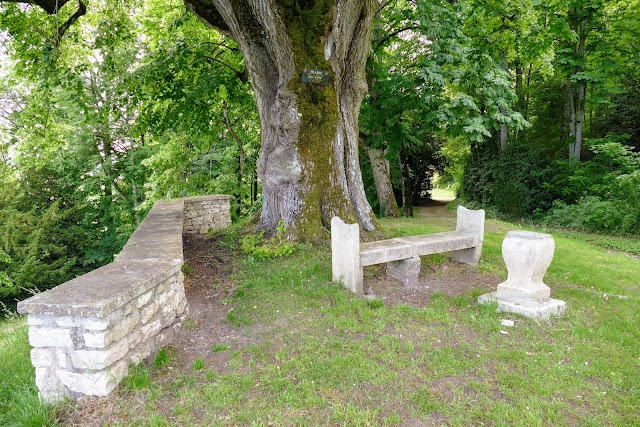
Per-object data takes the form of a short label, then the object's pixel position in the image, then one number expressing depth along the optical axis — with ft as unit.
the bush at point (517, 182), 45.88
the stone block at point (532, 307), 14.15
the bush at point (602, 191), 34.45
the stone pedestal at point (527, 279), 14.37
